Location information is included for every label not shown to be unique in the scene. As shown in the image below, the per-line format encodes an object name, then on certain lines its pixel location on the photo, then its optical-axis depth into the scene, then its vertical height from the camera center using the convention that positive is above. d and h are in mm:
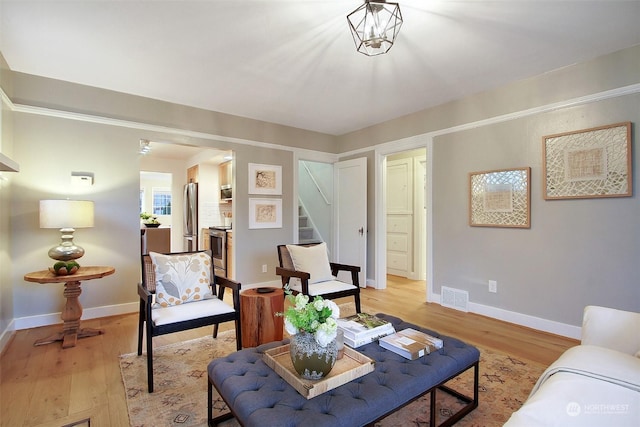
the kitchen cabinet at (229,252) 4930 -637
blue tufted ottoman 1189 -769
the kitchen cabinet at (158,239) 5785 -510
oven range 5211 -603
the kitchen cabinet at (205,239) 6098 -543
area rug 1747 -1152
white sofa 840 -548
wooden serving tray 1324 -738
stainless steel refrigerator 6681 -67
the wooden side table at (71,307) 2707 -855
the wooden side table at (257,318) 2541 -868
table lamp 2729 -59
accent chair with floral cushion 2168 -649
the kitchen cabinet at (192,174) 6755 +856
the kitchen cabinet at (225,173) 6137 +781
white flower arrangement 1335 -475
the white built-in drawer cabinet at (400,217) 5719 -114
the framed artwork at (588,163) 2609 +417
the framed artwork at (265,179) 4539 +484
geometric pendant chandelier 1989 +1286
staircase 5664 -359
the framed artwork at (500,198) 3184 +133
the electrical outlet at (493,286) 3406 -827
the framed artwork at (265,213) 4535 -21
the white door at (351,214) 4867 -46
